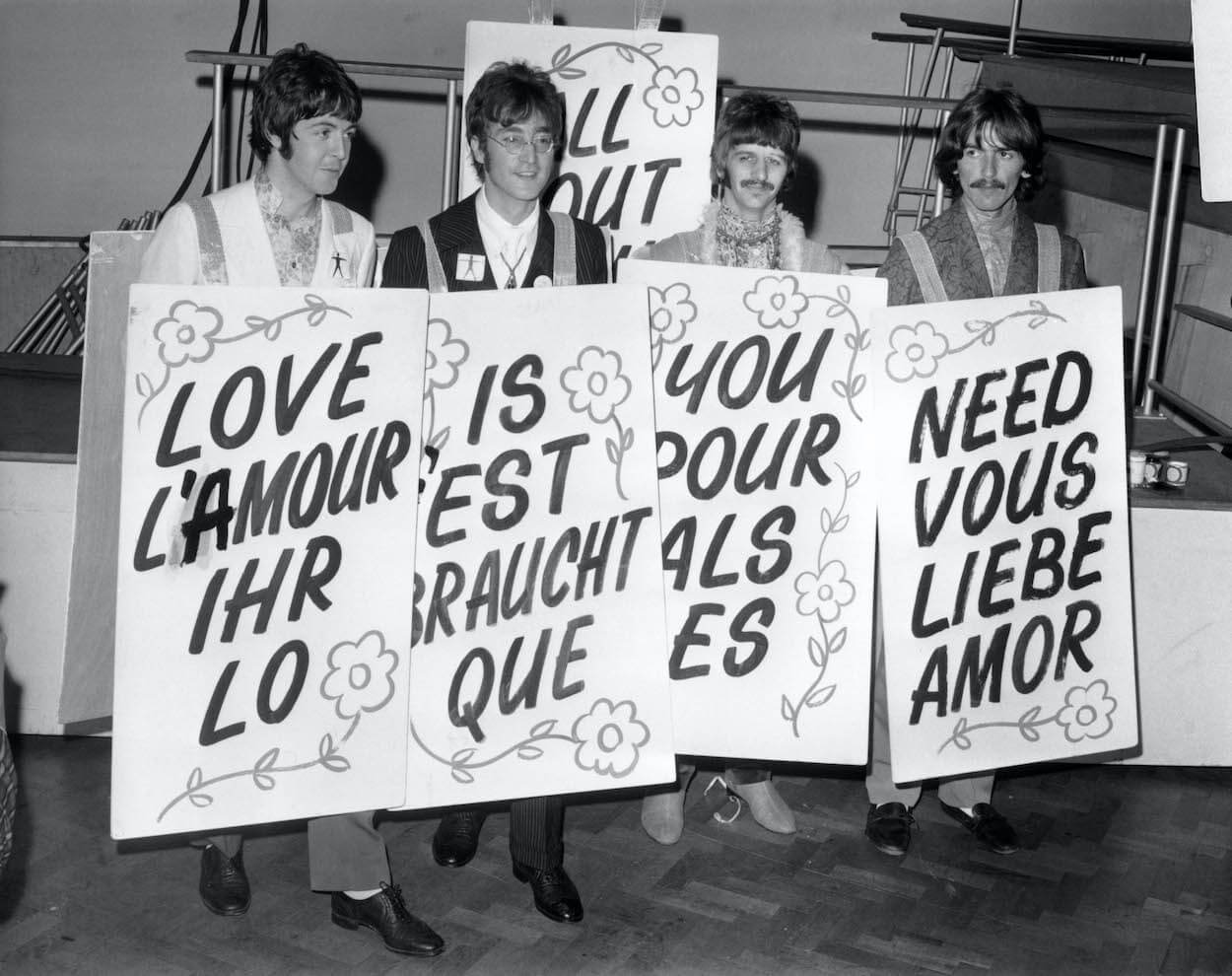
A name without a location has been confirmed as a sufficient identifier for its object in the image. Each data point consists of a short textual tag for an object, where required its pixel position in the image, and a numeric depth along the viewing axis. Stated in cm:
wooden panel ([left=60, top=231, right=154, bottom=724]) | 252
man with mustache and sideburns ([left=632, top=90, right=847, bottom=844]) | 263
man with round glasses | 253
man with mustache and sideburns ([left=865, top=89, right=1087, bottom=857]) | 271
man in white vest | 239
